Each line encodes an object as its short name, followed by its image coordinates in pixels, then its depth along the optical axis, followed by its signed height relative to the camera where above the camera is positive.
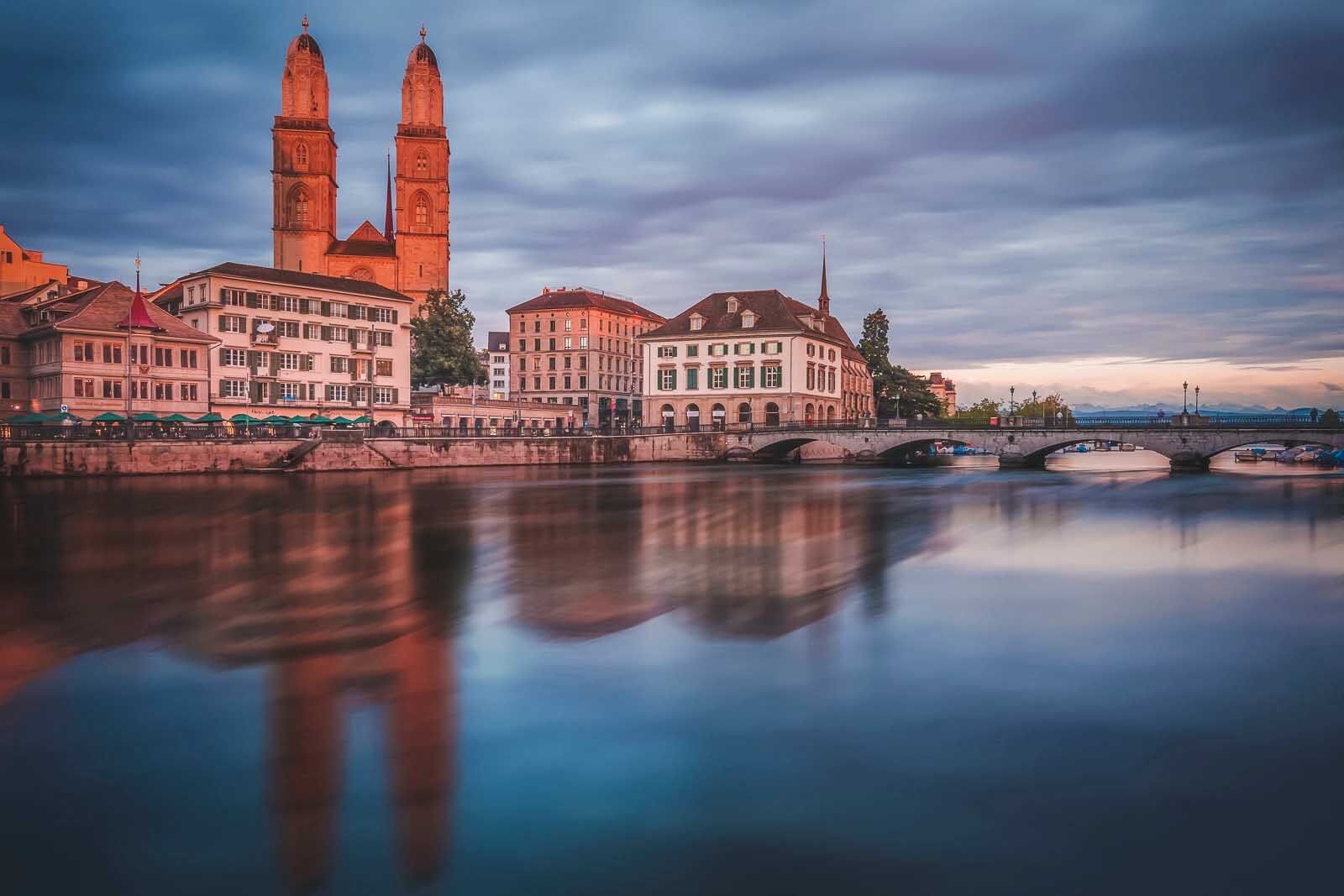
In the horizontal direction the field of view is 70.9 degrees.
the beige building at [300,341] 63.88 +7.08
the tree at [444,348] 84.06 +7.93
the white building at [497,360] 162.38 +13.40
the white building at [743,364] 80.69 +6.09
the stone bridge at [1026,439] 58.28 -0.61
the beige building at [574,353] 106.62 +9.52
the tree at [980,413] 163.74 +3.43
